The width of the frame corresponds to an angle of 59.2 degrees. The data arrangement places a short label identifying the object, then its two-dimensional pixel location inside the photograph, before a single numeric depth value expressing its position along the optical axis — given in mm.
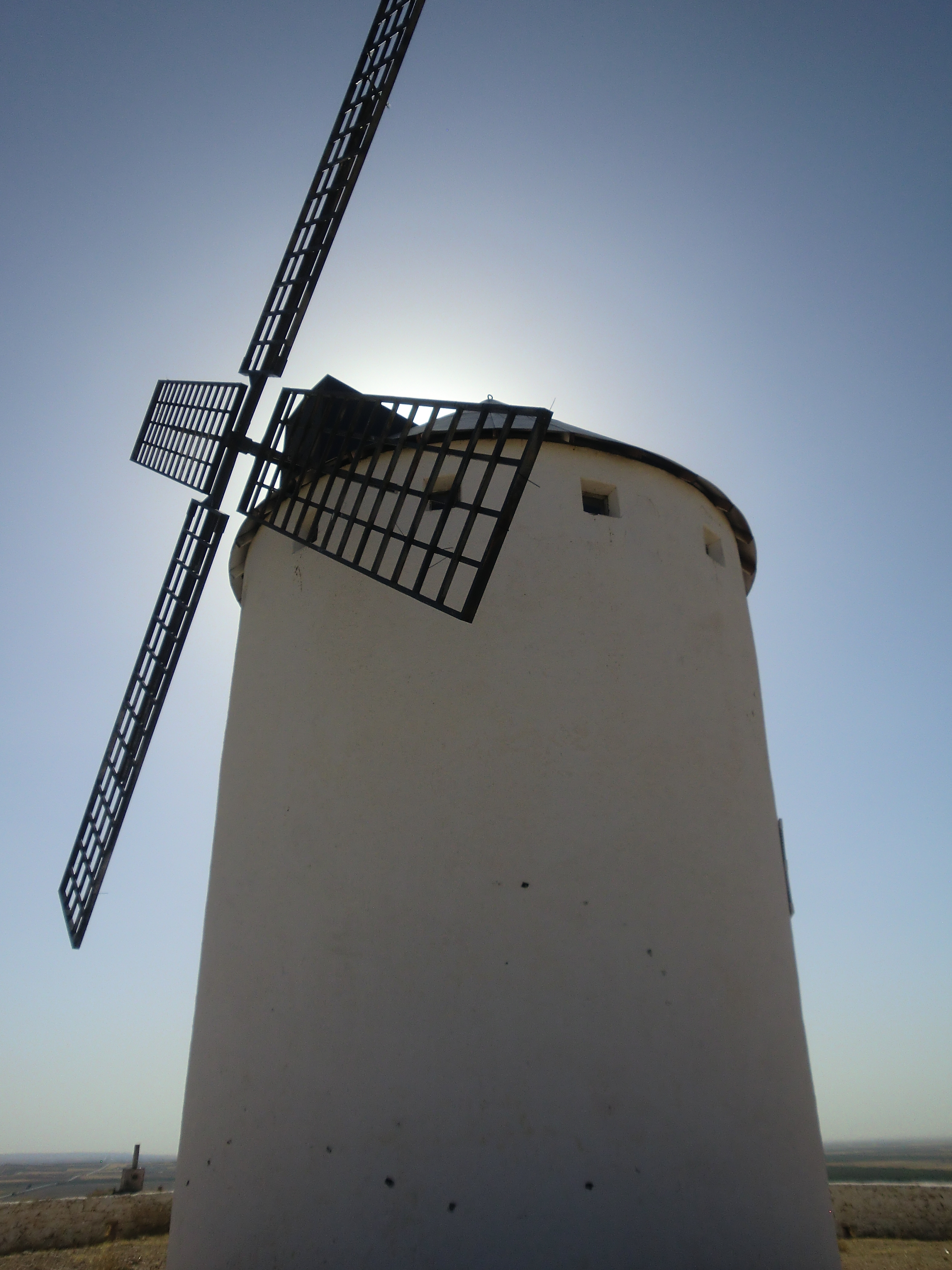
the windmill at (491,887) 4094
